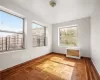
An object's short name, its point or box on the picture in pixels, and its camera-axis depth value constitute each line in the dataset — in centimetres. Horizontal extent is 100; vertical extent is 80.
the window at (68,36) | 394
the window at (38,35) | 329
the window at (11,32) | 205
